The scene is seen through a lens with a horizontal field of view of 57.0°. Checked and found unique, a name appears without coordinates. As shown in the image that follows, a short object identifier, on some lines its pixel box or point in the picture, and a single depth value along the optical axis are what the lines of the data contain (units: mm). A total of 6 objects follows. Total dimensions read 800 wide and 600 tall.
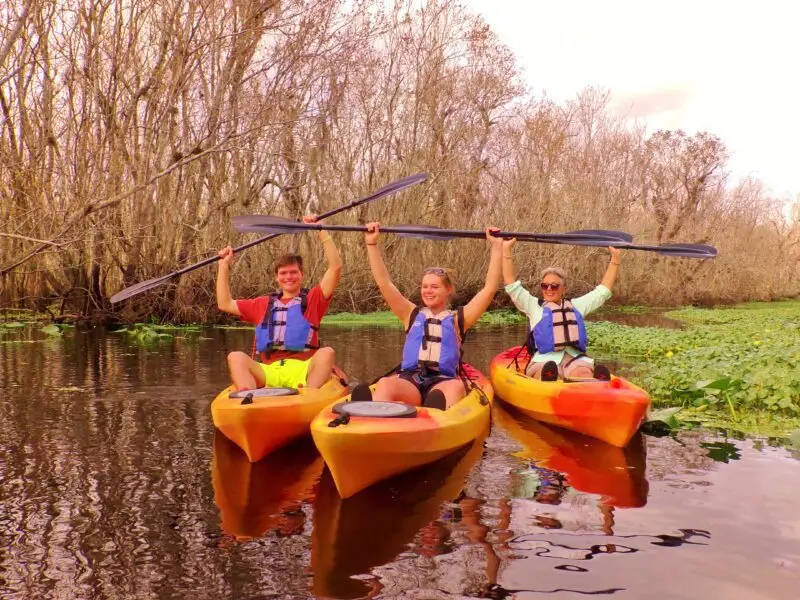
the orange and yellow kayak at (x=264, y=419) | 3930
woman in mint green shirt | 5492
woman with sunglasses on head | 4438
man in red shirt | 4801
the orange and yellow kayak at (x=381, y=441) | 3229
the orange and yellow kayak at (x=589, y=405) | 4305
